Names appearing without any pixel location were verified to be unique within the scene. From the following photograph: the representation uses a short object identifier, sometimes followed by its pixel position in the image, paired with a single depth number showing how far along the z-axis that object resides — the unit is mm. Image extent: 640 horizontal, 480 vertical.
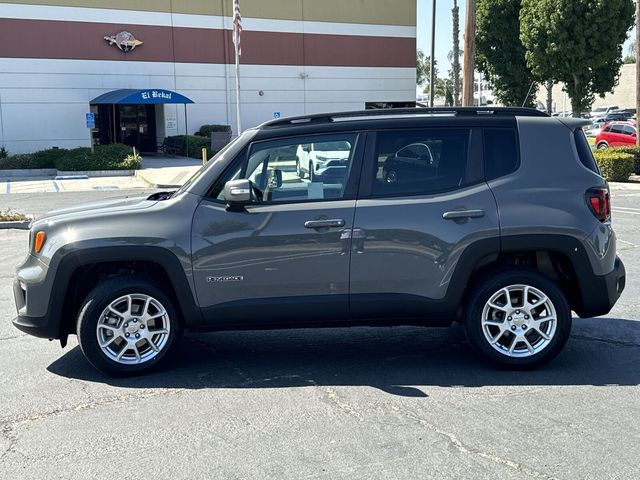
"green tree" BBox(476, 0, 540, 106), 36344
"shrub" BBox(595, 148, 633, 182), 20578
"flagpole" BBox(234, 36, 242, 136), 27828
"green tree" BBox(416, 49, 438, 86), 88562
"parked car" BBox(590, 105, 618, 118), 62325
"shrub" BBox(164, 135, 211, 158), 31750
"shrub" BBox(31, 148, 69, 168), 27281
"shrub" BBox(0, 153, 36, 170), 26922
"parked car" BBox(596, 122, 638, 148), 31130
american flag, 26125
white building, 31891
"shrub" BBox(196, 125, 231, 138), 34844
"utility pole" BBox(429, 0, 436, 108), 41500
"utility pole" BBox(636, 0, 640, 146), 22062
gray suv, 4867
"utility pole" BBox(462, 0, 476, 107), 19734
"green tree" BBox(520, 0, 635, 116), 27984
